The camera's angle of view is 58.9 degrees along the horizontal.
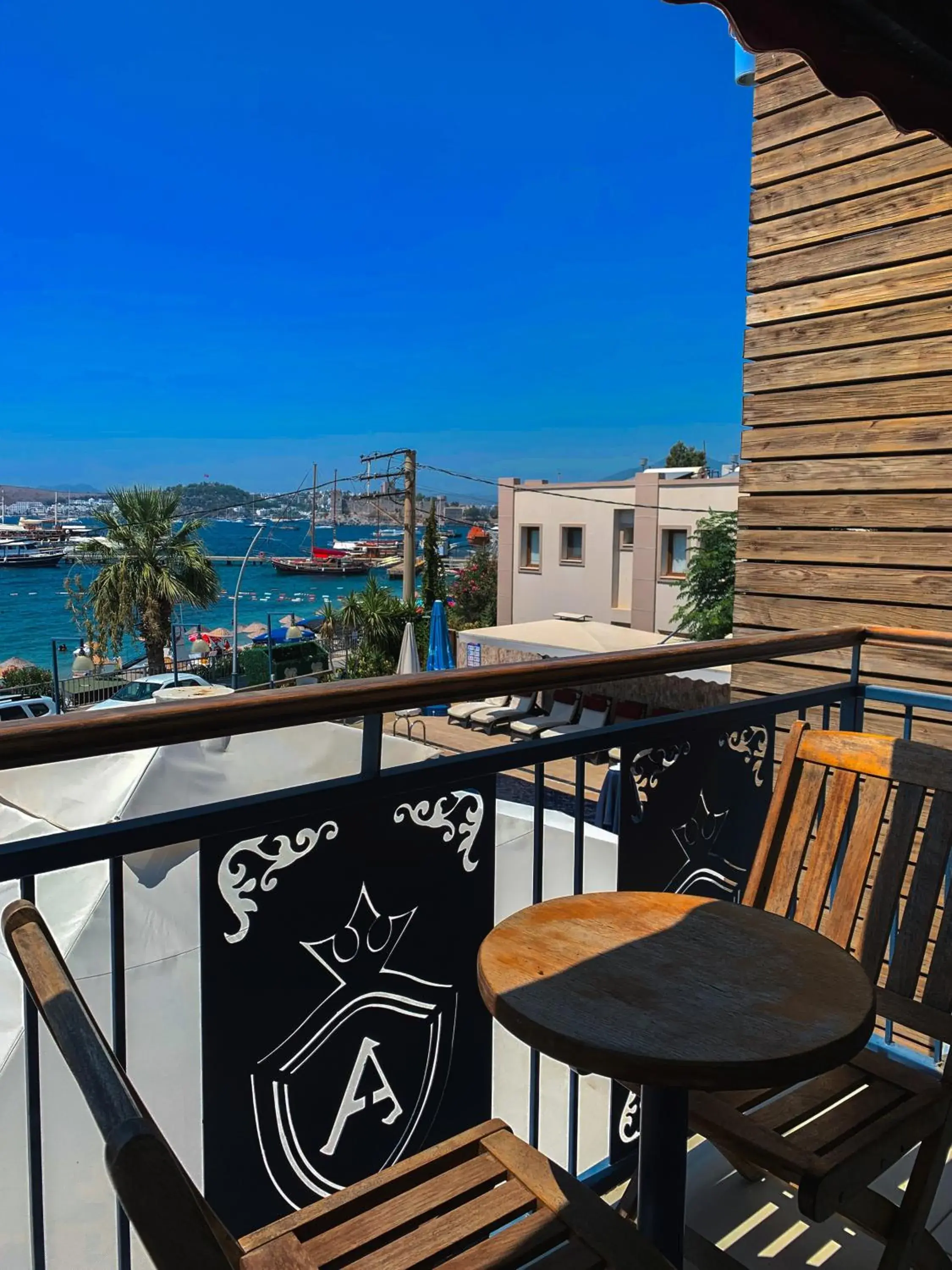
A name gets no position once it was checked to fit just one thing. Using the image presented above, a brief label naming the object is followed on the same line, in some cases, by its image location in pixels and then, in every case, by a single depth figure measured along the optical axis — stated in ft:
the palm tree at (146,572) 83.46
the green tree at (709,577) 73.92
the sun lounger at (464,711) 55.11
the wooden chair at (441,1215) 3.03
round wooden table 3.58
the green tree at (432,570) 95.40
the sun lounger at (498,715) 53.62
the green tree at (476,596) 114.73
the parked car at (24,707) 56.59
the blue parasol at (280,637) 124.67
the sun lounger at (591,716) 51.65
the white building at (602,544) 87.45
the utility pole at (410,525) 80.59
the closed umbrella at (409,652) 54.90
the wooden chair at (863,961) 4.56
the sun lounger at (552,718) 51.83
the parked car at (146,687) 58.95
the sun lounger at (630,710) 57.82
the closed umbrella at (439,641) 54.90
